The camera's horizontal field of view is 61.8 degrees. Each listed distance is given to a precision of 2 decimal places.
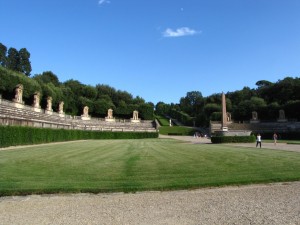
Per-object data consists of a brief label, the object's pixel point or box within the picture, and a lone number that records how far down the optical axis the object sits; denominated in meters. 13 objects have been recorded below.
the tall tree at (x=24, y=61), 75.29
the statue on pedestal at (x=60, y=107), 54.92
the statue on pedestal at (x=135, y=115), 70.41
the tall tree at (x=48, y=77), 72.66
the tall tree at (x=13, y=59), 73.08
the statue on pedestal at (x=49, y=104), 50.42
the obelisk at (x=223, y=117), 37.30
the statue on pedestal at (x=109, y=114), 66.61
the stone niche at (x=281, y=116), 62.61
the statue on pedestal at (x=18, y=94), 40.36
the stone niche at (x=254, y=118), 65.95
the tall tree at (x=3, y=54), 72.82
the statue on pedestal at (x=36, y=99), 45.97
